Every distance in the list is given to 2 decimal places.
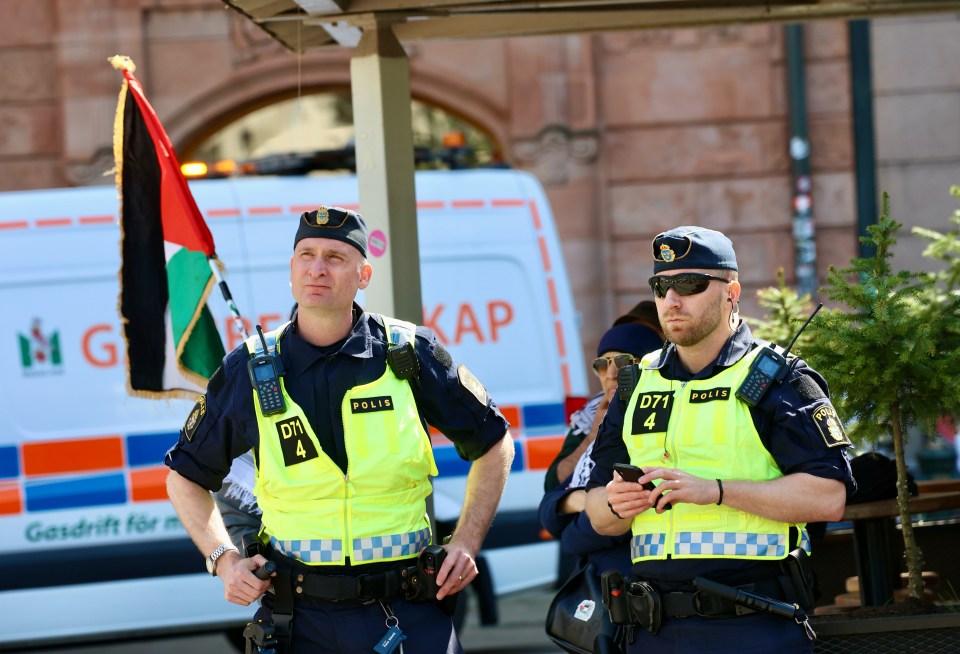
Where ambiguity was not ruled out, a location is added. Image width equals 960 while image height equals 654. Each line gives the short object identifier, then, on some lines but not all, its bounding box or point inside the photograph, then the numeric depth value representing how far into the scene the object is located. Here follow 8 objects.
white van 13.47
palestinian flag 9.85
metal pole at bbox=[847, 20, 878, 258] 23.69
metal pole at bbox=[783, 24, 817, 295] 23.55
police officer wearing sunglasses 6.56
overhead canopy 10.09
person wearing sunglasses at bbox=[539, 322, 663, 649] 8.32
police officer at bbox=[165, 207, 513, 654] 6.89
